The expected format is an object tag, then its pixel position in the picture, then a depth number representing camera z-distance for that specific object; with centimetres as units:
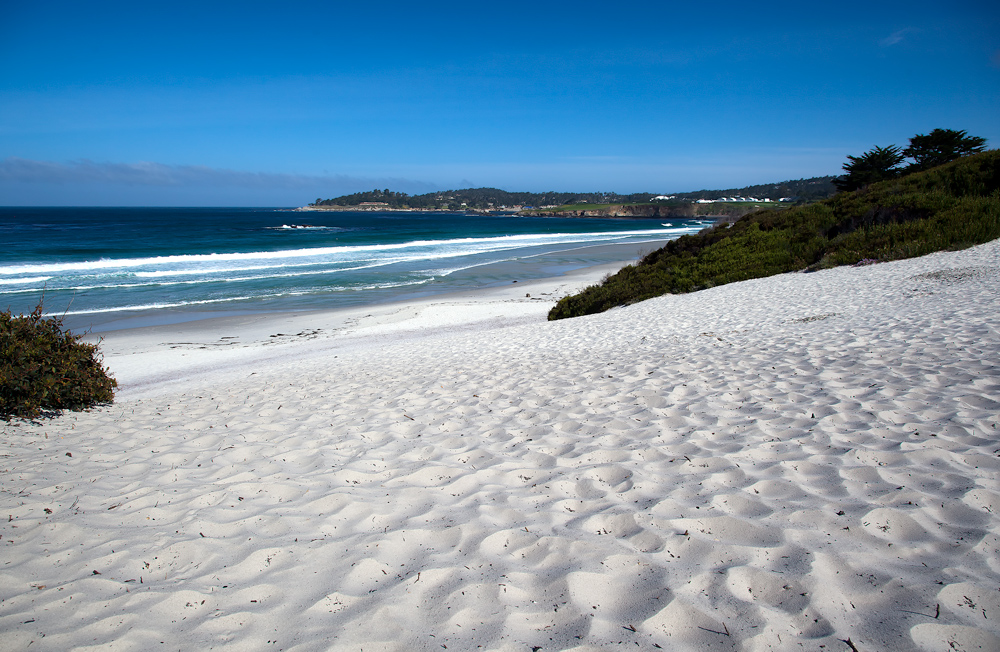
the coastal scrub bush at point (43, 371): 555
